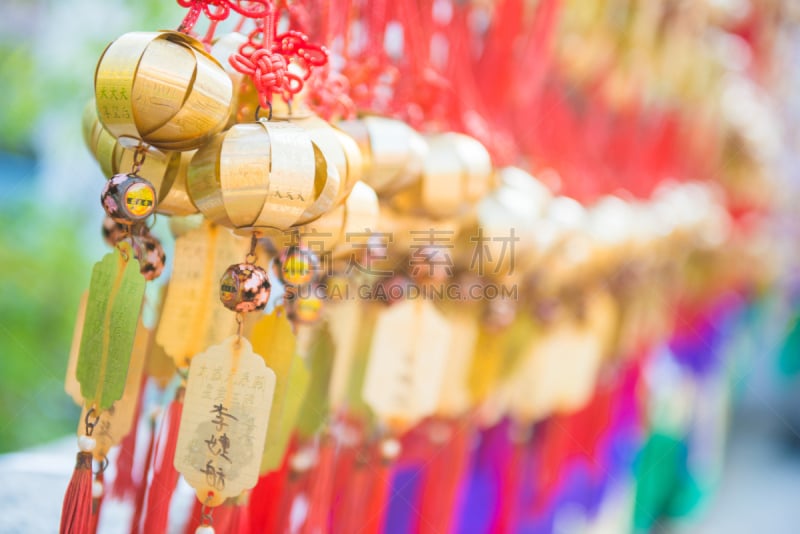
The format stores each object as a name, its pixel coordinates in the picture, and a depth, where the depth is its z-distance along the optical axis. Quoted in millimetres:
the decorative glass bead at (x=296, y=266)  1280
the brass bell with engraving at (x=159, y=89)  1230
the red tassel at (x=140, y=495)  1312
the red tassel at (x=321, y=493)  1345
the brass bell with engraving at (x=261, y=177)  1231
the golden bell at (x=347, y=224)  1298
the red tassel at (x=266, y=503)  1331
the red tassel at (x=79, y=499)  1260
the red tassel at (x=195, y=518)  1283
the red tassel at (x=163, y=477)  1288
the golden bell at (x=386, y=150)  1318
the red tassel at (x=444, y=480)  1457
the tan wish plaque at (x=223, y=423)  1247
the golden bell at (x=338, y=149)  1256
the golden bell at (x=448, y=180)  1363
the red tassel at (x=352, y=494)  1378
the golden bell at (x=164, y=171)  1262
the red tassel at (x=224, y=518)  1289
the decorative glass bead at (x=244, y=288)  1247
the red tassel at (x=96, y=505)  1273
